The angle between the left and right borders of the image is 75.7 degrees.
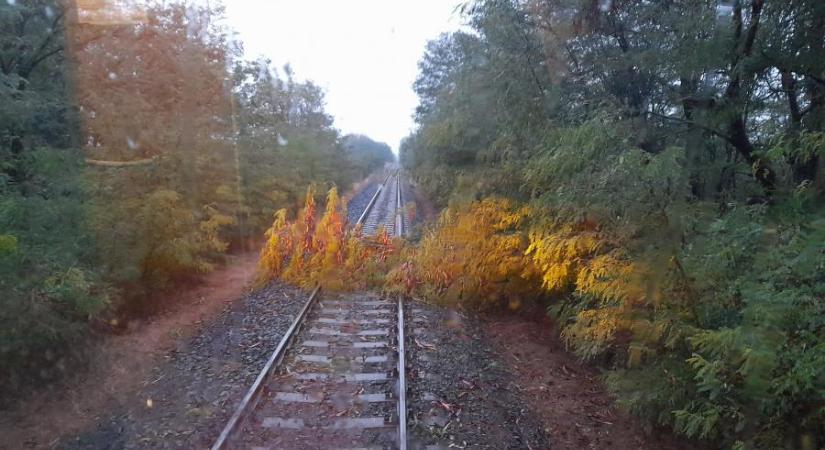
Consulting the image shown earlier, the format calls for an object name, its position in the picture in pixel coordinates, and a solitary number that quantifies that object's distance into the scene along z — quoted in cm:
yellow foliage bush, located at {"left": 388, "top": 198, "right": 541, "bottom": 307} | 948
